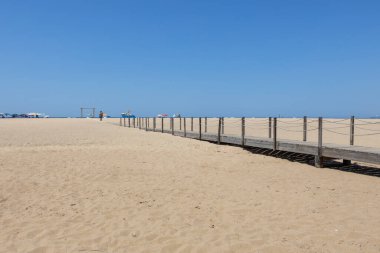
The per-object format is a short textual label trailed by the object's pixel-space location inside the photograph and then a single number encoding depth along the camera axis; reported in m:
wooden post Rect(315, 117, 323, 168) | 11.86
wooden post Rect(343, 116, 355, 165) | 12.51
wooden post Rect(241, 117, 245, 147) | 16.16
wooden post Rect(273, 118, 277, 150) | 13.95
